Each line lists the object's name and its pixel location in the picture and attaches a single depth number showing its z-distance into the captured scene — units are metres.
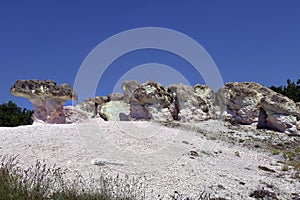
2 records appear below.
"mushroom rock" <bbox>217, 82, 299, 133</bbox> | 23.08
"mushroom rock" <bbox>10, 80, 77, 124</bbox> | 19.47
